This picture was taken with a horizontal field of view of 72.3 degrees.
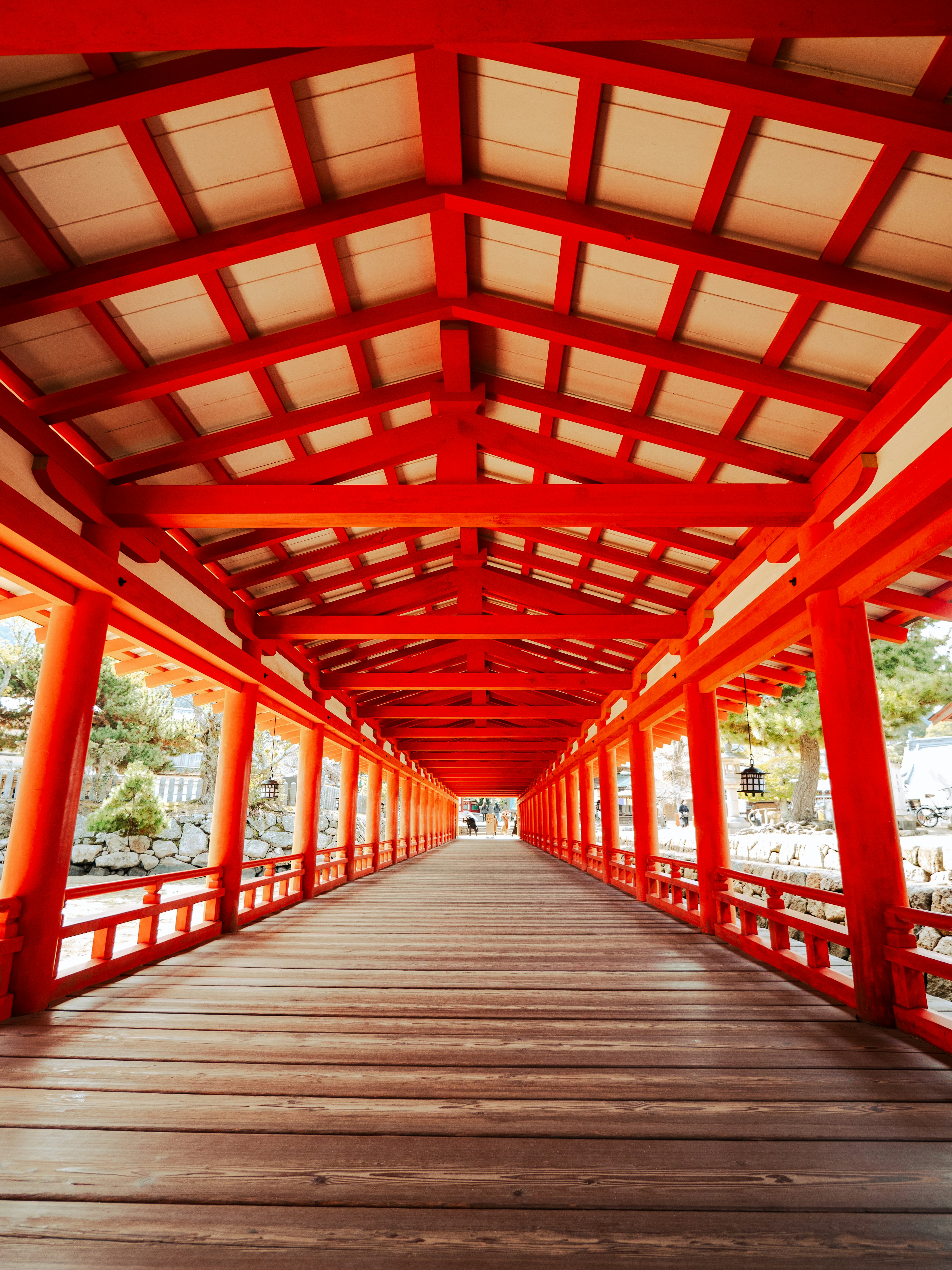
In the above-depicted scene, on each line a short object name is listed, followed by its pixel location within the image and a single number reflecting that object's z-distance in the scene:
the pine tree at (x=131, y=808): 16.05
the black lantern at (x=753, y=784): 7.73
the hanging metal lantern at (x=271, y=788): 12.10
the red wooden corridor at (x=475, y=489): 2.00
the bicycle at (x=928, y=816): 11.46
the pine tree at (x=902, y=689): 10.42
